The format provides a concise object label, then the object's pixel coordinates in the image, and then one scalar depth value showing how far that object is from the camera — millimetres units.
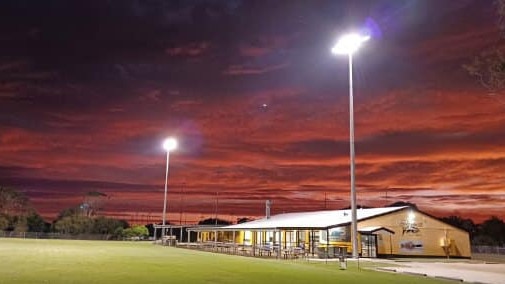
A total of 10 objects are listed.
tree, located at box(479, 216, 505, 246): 91812
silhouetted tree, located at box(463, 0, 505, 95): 14672
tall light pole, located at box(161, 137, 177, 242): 63191
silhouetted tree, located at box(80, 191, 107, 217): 100500
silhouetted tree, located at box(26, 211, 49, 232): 97512
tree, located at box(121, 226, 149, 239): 91375
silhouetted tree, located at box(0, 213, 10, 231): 90069
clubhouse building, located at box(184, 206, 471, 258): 44219
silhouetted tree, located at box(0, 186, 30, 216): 93125
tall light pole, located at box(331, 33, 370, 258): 31247
